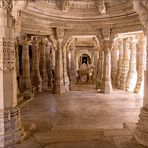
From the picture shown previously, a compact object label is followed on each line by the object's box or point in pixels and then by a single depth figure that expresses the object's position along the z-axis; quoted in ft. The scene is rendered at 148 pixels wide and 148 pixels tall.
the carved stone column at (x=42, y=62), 41.91
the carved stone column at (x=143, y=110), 11.73
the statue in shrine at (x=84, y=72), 56.29
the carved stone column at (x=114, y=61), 46.54
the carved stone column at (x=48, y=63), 45.34
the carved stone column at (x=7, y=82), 11.21
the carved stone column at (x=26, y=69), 35.19
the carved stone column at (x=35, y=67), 39.01
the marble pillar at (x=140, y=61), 35.14
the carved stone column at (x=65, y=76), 36.78
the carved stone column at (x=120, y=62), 42.71
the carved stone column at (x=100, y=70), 39.60
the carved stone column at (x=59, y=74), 34.86
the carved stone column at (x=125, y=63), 39.99
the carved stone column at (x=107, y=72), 34.99
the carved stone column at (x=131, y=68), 37.55
